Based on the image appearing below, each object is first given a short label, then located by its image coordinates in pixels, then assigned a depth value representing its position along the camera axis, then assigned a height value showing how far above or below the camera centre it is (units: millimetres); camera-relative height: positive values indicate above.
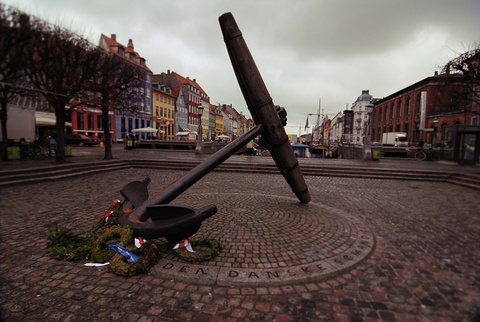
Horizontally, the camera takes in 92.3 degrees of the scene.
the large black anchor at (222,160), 2807 -321
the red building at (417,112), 35000 +6837
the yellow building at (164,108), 49500 +7918
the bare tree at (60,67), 7352 +2855
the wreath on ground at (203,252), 3045 -1486
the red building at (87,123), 32406 +2667
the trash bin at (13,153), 12344 -766
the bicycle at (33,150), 13312 -654
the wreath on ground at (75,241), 3168 -1528
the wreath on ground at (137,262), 2773 -1489
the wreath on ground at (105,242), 2992 -1346
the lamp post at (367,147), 18156 +35
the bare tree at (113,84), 12062 +3191
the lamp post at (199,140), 20177 +260
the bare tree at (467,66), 11453 +4363
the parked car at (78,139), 27142 +105
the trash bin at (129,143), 25338 -157
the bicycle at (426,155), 19406 -481
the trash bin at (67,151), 14535 -689
